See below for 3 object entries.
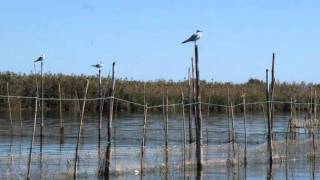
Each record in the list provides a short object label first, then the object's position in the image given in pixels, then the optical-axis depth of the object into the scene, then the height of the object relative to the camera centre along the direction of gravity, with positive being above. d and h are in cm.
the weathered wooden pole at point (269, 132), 1850 -70
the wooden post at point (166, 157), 1725 -127
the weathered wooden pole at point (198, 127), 1730 -53
